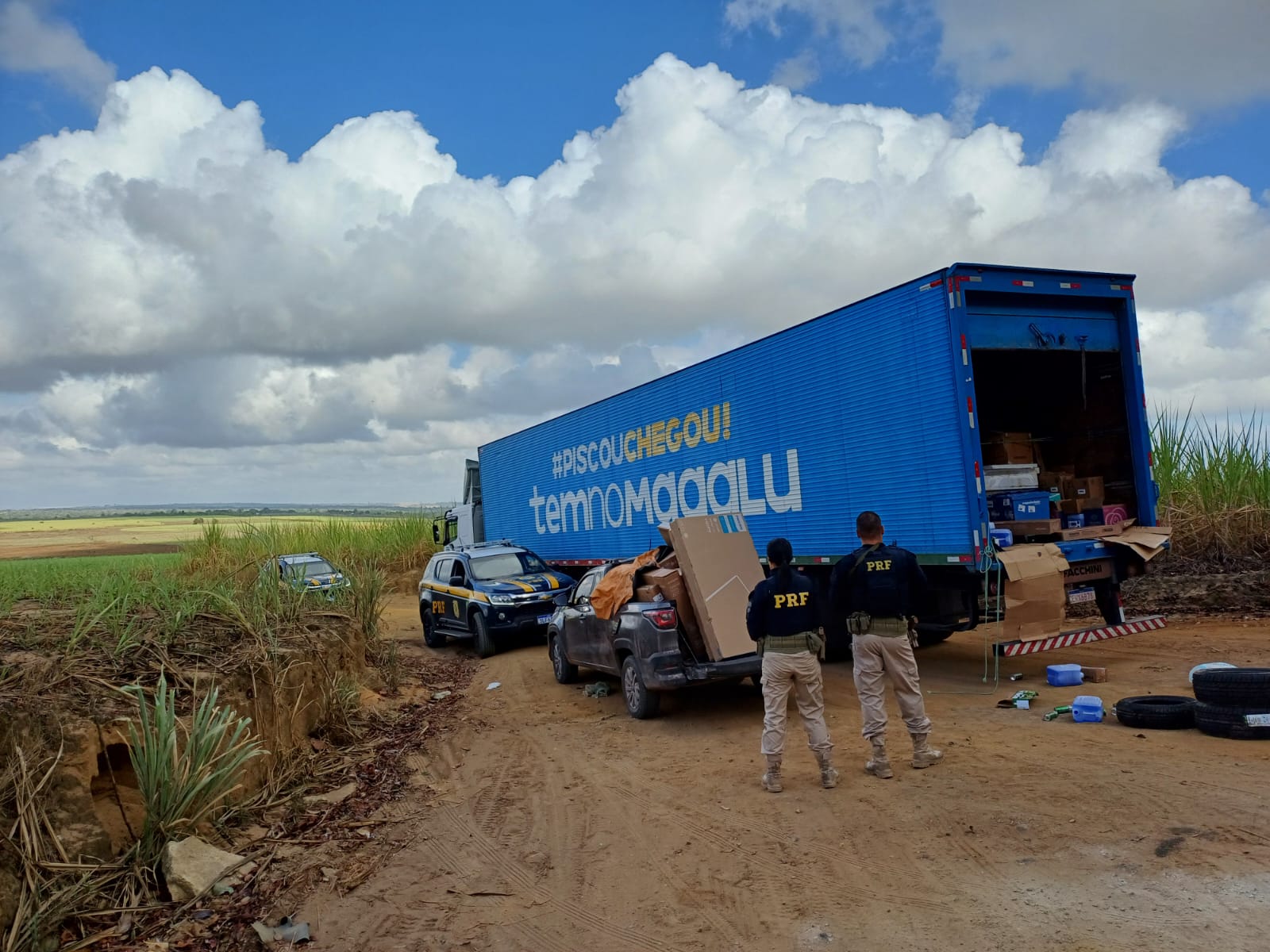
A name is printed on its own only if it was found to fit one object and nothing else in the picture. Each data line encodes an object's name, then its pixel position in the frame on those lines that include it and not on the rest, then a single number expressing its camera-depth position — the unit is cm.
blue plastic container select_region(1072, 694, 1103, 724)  756
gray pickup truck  874
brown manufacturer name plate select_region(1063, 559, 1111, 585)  960
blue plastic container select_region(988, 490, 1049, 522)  945
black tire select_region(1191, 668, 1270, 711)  662
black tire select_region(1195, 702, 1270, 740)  661
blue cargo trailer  909
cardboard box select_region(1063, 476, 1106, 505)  1037
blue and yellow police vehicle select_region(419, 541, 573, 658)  1422
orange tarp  949
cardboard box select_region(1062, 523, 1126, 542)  974
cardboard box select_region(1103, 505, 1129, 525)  1012
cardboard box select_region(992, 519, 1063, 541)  946
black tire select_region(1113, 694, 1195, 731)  711
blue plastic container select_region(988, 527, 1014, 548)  904
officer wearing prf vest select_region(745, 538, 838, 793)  656
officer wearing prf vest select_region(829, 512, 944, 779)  663
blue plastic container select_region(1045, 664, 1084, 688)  914
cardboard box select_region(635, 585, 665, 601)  918
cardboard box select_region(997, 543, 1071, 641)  891
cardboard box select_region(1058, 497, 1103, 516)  1020
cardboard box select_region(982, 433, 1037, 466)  1025
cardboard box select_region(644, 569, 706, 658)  902
